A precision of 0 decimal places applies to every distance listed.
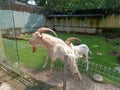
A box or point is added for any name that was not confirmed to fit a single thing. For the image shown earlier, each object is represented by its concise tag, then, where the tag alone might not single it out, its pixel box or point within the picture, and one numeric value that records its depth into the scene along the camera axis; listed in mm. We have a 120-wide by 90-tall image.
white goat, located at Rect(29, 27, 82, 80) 2364
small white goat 2775
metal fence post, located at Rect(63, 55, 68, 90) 1769
